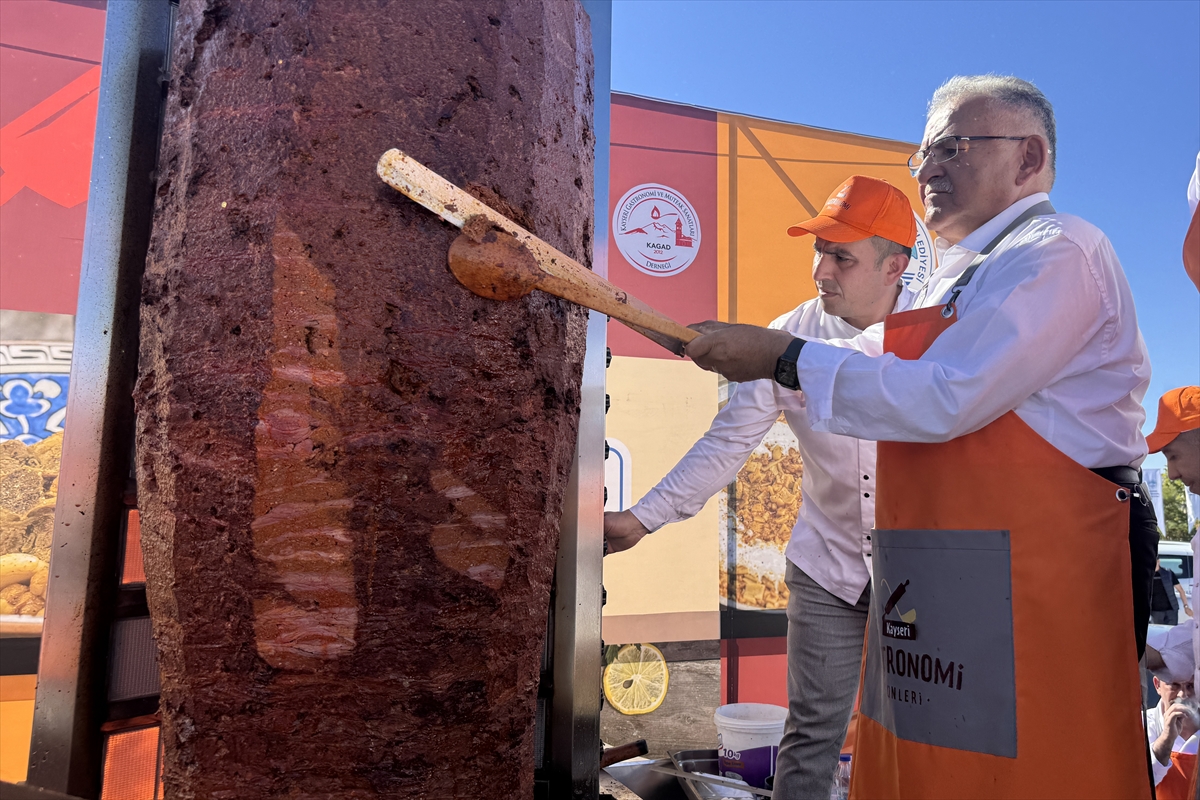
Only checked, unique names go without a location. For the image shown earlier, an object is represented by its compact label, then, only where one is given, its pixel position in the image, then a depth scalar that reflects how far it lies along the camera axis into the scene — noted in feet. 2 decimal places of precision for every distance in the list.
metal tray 8.42
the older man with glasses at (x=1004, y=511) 4.31
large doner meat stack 3.49
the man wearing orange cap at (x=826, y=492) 7.19
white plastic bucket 9.25
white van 23.81
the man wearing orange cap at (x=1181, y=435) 8.66
